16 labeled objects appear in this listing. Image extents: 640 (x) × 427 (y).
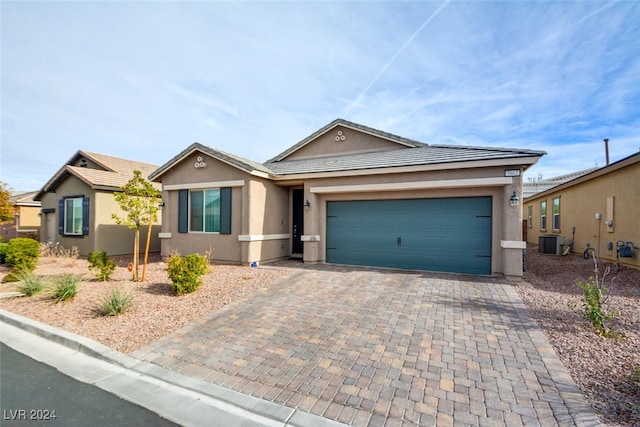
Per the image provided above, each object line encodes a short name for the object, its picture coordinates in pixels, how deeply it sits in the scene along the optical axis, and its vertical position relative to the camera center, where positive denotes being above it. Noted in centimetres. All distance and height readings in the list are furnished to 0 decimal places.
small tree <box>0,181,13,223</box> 1423 +40
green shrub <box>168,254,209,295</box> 639 -139
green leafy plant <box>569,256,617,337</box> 437 -158
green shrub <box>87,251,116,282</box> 789 -149
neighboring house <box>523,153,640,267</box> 892 +33
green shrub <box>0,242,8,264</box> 1062 -158
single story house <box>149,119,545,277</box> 840 +37
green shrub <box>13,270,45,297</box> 671 -179
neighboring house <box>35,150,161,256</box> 1276 +13
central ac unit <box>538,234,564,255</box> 1345 -124
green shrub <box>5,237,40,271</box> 975 -146
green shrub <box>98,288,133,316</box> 527 -176
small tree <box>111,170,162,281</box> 748 +31
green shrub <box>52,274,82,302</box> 616 -173
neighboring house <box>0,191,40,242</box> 1966 -51
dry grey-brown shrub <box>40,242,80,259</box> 1279 -183
